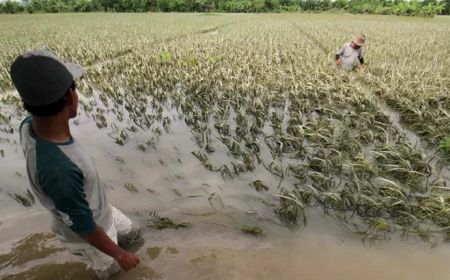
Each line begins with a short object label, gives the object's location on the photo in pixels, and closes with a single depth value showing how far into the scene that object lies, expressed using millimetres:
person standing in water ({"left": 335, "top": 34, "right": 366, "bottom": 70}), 7469
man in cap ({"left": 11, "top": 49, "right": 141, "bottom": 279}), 1403
